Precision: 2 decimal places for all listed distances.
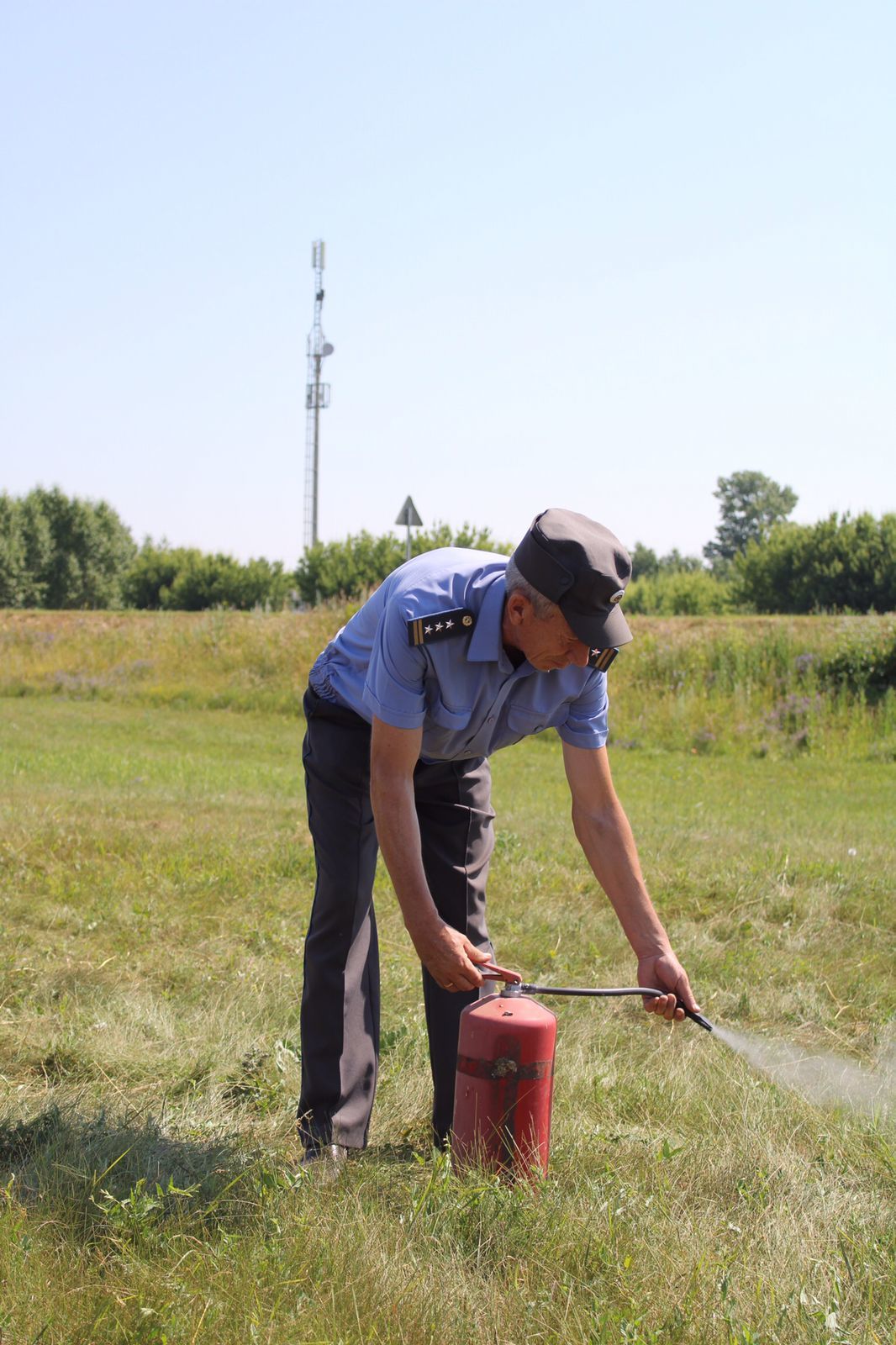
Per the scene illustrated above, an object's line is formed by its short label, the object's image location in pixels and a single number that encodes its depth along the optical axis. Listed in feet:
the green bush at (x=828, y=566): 103.24
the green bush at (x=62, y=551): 172.76
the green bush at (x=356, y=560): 98.78
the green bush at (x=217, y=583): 149.69
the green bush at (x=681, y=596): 119.96
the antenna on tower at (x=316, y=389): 155.33
